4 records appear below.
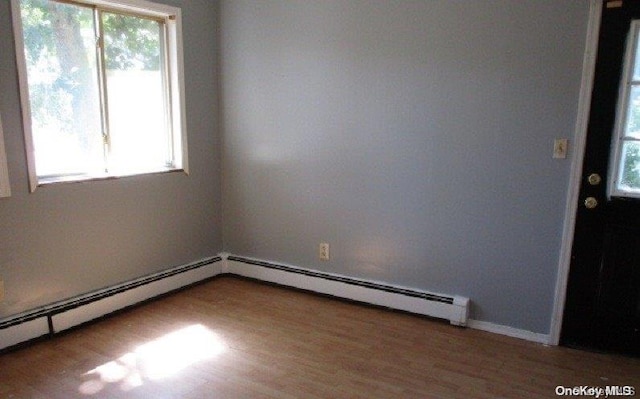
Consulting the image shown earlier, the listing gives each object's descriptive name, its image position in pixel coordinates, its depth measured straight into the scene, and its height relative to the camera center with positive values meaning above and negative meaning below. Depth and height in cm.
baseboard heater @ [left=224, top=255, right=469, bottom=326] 300 -116
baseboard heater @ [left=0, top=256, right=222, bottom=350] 260 -116
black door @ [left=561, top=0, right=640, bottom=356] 243 -43
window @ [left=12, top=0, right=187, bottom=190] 267 +23
